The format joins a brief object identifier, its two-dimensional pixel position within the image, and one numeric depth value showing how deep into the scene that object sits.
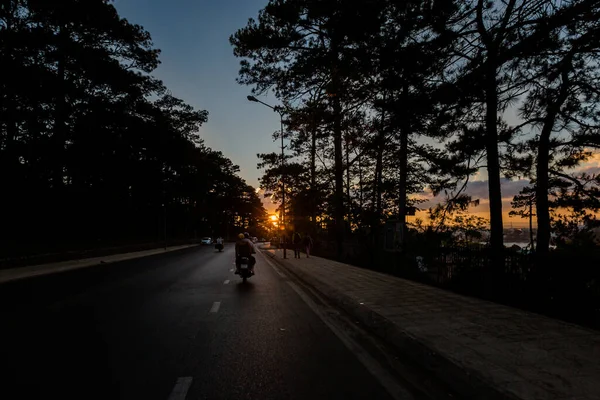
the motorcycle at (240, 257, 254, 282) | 15.55
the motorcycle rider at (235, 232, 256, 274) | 15.77
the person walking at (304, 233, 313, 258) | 29.69
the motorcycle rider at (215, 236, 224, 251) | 49.19
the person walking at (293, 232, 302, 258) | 29.45
